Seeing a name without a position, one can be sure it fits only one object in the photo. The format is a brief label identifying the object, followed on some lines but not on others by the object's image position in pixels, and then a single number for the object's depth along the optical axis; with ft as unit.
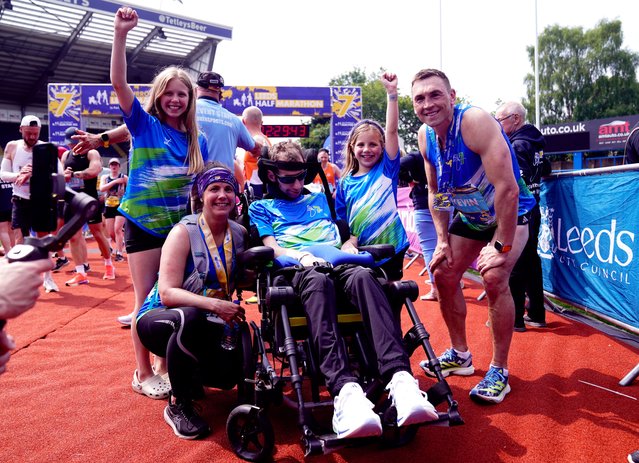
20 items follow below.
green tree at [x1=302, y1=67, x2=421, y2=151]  168.86
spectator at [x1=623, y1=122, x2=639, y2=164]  14.62
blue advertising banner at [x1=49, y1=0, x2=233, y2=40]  75.51
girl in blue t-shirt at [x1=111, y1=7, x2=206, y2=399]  9.94
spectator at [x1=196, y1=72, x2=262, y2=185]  13.23
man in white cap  19.70
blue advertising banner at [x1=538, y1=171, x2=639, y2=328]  13.79
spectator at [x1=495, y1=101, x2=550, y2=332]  14.97
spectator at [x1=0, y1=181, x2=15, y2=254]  23.57
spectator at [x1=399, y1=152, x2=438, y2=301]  19.52
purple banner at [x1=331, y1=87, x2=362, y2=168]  64.59
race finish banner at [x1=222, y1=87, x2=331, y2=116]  62.49
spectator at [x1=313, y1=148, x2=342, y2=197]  26.55
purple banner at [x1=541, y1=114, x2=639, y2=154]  86.69
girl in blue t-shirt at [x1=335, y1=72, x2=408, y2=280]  11.40
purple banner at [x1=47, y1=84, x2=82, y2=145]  62.34
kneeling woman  8.18
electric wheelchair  6.99
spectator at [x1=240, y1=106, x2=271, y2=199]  17.76
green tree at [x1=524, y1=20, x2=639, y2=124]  138.10
